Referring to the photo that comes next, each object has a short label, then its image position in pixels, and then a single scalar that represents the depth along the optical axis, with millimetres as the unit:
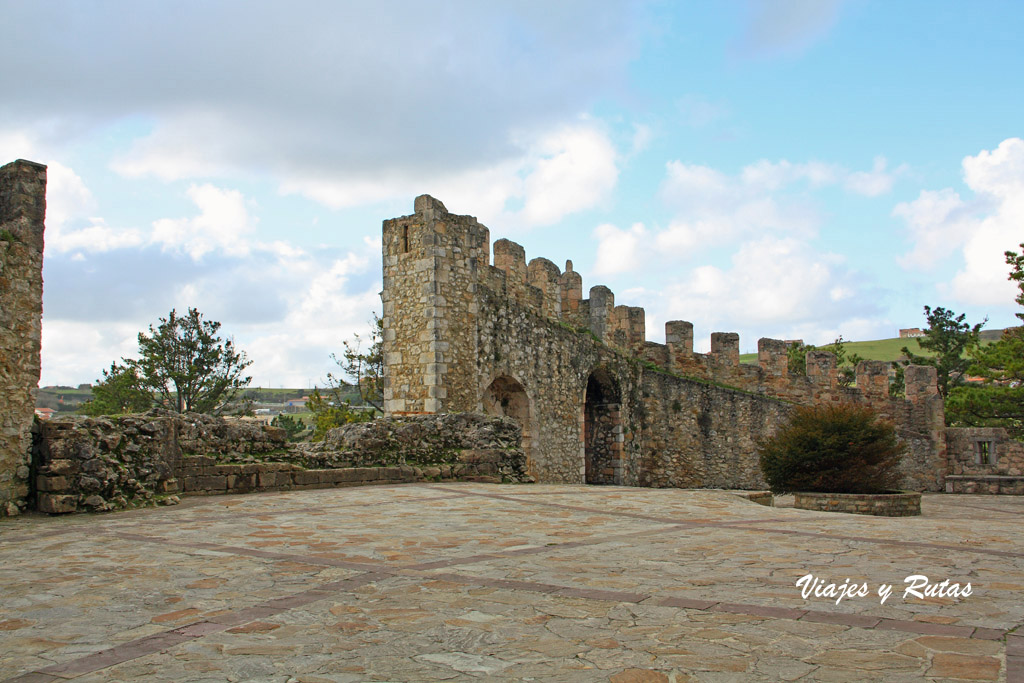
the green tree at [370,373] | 31688
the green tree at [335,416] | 29844
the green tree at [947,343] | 38094
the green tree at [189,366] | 32844
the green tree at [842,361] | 37412
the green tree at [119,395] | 32750
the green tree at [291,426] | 38281
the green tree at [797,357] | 37941
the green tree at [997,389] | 21344
